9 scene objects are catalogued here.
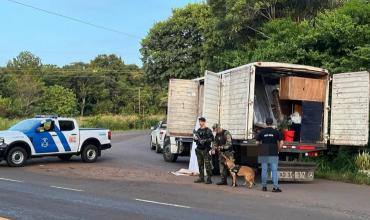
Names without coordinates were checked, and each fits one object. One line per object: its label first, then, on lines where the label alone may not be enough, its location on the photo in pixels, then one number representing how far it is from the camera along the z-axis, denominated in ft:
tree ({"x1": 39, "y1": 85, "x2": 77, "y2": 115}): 270.87
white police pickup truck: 59.06
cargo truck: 47.21
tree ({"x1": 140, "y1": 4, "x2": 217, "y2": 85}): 133.90
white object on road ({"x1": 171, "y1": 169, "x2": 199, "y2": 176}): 53.52
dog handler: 45.90
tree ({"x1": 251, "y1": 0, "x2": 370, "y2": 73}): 58.80
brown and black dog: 44.34
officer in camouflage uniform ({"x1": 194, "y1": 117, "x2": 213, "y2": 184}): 47.14
